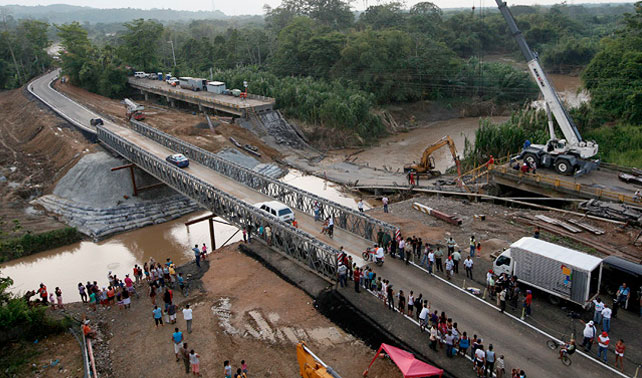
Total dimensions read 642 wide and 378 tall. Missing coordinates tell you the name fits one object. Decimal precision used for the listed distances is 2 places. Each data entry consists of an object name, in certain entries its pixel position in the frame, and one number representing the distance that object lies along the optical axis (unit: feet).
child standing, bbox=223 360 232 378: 57.06
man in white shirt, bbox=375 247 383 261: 77.25
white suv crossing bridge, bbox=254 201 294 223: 92.02
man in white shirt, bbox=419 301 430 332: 62.03
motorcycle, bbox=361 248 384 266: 78.34
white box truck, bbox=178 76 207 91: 242.37
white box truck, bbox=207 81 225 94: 235.20
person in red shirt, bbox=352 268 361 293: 71.87
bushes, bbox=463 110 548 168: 142.10
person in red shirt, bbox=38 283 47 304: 81.71
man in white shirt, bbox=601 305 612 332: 58.75
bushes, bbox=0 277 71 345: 70.08
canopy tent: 52.60
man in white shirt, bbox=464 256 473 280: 75.00
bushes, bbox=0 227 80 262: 114.93
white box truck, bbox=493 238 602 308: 63.77
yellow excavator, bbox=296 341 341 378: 53.36
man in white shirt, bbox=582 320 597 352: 56.59
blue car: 129.08
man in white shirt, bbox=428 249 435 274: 76.18
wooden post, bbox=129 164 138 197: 144.87
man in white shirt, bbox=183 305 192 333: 69.77
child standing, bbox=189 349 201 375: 60.64
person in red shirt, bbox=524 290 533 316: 63.72
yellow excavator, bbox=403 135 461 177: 128.75
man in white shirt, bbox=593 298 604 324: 60.80
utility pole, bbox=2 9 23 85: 301.63
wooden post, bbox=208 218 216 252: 109.70
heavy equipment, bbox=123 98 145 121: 189.25
